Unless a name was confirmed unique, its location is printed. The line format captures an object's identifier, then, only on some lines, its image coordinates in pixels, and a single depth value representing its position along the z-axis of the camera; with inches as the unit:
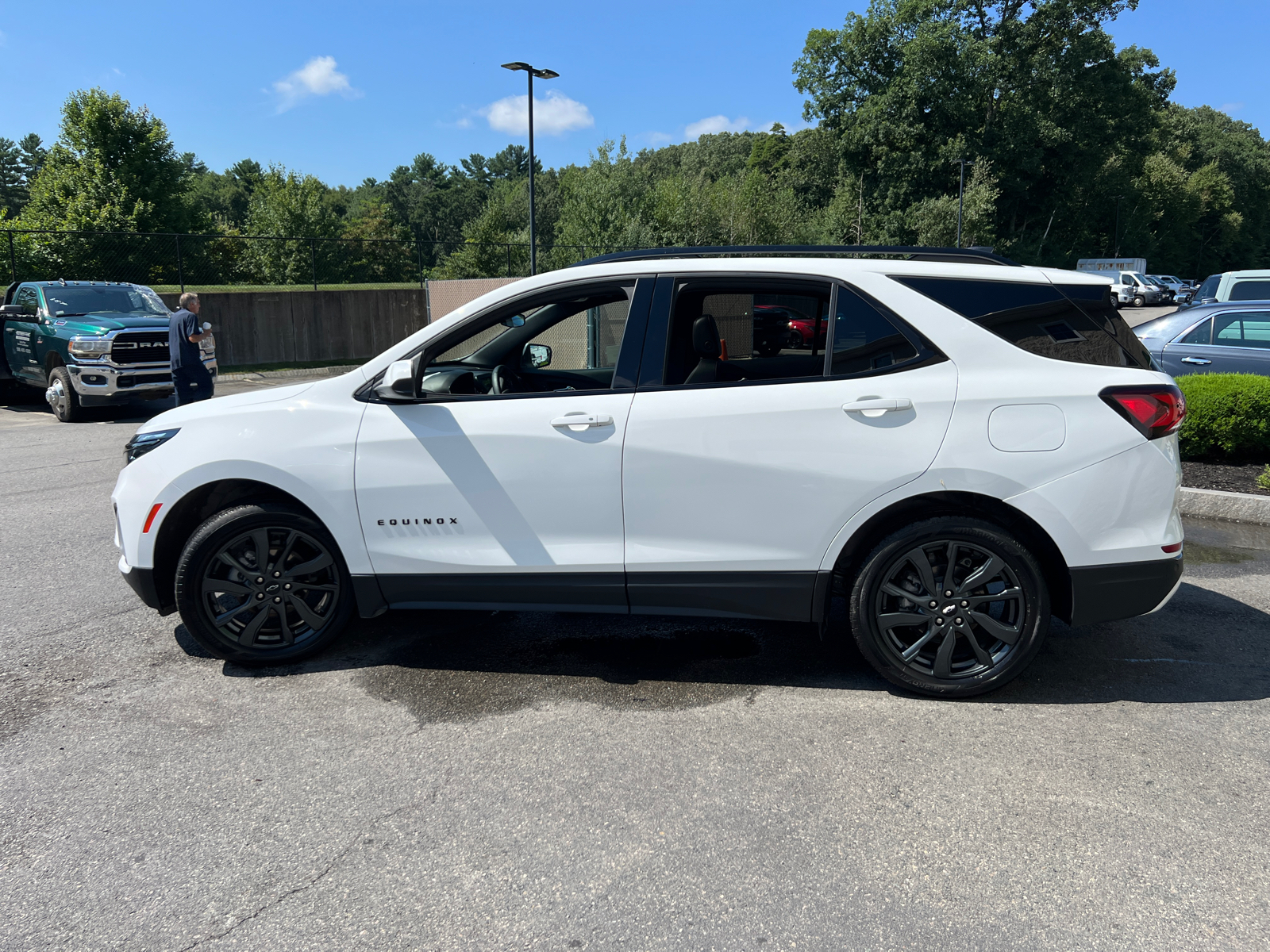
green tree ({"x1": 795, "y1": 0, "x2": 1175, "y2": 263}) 2176.4
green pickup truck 500.7
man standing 411.5
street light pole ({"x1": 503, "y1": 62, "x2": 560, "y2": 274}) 861.2
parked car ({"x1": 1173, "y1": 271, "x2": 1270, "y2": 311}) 542.9
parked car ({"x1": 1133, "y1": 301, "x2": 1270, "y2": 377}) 390.6
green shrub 322.7
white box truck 1959.9
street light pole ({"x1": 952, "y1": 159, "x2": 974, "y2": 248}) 1930.1
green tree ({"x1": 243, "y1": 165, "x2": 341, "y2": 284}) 2158.0
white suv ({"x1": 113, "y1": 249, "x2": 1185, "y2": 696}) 144.6
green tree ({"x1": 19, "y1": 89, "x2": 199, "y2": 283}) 1491.1
